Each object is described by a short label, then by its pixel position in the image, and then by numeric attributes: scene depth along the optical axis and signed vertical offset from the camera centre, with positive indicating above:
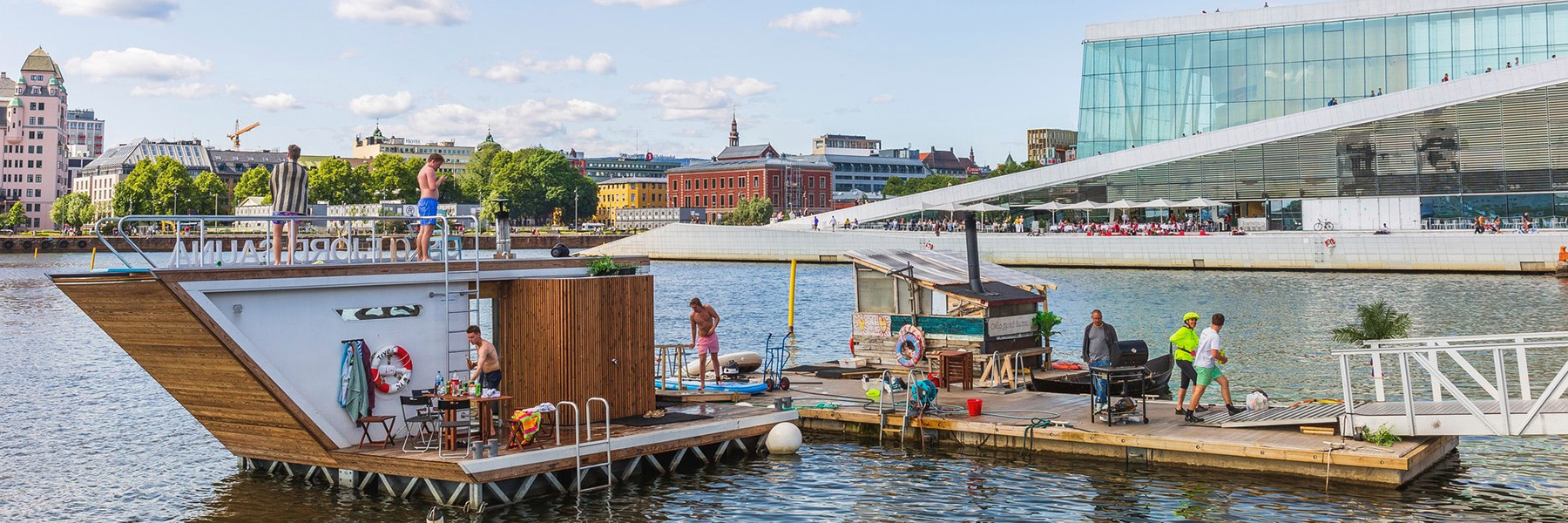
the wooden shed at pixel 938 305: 24.16 -0.13
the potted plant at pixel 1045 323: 25.31 -0.47
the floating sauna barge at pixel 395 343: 15.78 -0.64
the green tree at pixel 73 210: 159.75 +11.92
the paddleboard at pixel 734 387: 23.08 -1.52
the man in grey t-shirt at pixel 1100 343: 21.33 -0.74
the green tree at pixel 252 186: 154.94 +14.07
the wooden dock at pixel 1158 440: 17.30 -2.06
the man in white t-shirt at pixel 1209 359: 19.14 -0.93
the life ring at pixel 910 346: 24.30 -0.87
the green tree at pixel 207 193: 150.75 +13.13
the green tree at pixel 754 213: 154.62 +10.49
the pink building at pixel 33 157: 187.12 +21.54
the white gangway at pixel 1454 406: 16.81 -1.51
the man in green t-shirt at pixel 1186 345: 19.83 -0.73
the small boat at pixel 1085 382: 23.39 -1.52
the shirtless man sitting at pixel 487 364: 16.94 -0.80
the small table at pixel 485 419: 16.78 -1.48
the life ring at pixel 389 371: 17.23 -0.90
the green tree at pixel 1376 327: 24.53 -0.60
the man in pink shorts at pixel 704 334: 22.41 -0.58
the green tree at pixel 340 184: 147.88 +13.64
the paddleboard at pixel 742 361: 25.66 -1.19
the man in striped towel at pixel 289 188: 17.31 +1.53
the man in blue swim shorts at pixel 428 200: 18.03 +1.43
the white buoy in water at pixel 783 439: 20.19 -2.13
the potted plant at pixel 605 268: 19.00 +0.48
